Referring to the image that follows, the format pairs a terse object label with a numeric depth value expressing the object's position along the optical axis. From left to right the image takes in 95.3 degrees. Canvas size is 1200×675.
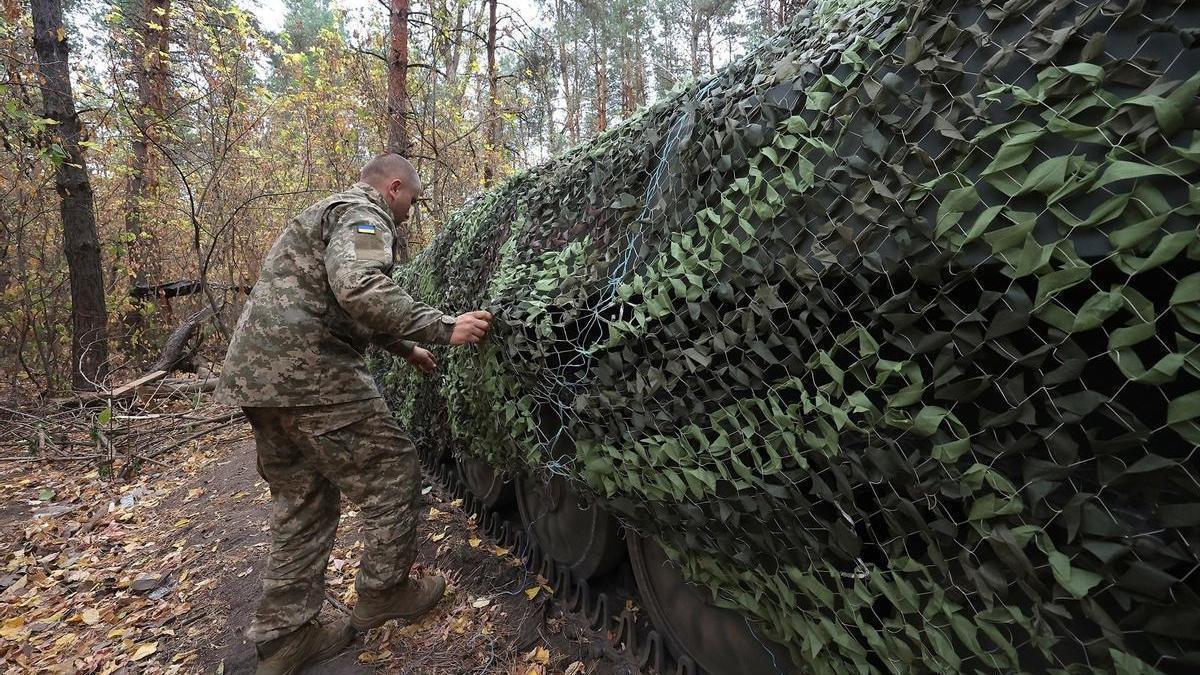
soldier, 2.52
